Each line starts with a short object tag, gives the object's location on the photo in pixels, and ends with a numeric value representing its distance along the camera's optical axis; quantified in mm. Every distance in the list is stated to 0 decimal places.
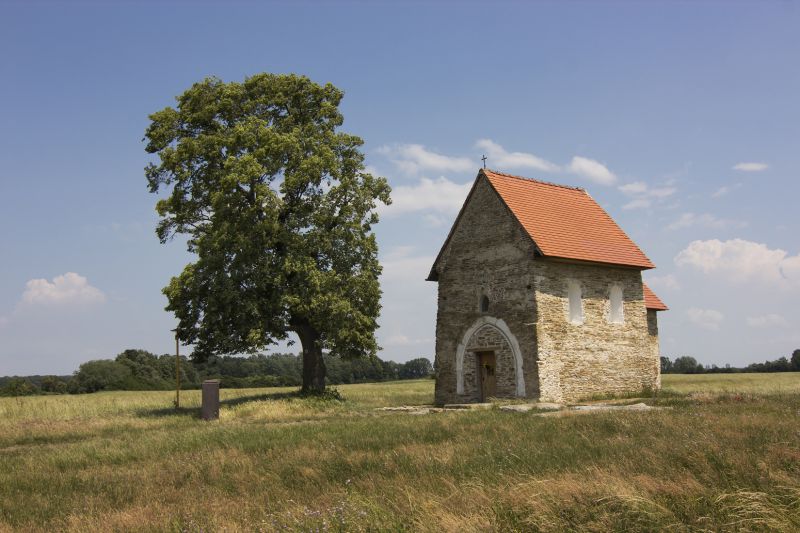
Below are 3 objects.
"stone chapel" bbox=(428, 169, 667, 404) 25922
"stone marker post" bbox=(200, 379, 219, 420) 24414
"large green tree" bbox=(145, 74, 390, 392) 28375
